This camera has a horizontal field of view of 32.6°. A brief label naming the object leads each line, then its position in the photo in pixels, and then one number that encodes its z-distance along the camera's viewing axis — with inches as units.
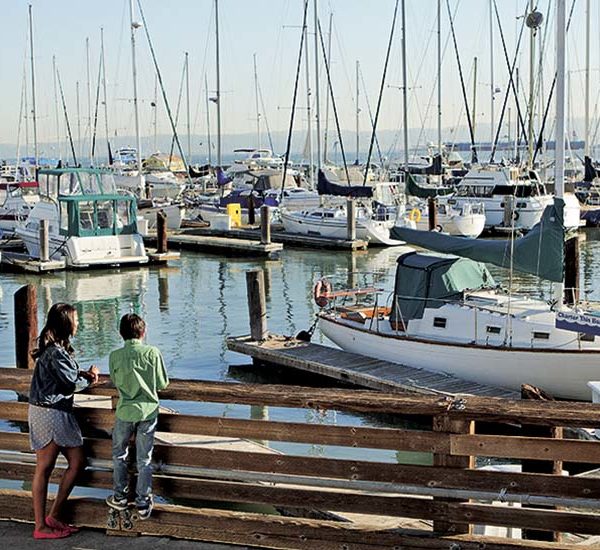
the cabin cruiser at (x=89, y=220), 1427.2
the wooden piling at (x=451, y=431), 224.4
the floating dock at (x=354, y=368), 631.8
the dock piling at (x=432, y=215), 1737.2
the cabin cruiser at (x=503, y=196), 1851.6
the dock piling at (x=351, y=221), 1691.7
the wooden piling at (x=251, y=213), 2032.5
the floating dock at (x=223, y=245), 1616.6
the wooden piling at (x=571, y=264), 960.9
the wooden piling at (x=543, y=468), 331.6
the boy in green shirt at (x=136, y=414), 237.9
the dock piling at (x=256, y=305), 770.8
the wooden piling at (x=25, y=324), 630.5
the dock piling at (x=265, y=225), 1628.9
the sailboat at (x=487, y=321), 642.2
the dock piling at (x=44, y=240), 1418.7
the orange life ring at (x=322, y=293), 812.6
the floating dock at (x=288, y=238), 1683.1
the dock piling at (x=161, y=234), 1526.8
